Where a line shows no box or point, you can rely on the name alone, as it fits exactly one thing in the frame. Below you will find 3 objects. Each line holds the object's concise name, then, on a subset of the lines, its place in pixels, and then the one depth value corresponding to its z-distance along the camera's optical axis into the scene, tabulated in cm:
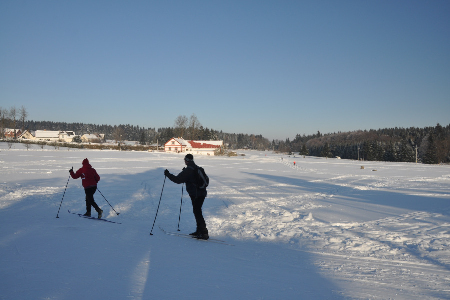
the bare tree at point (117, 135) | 13205
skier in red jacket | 765
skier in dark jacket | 580
